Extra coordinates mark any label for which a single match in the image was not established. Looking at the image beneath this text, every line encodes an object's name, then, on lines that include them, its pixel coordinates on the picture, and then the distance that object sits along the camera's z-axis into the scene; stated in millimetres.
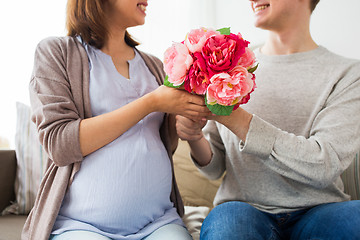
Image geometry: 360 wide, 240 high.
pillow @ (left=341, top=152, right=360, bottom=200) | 1499
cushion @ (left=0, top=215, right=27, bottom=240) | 1255
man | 995
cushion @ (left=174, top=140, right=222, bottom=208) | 1693
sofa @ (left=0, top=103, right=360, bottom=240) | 1502
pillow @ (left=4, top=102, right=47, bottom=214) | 1569
